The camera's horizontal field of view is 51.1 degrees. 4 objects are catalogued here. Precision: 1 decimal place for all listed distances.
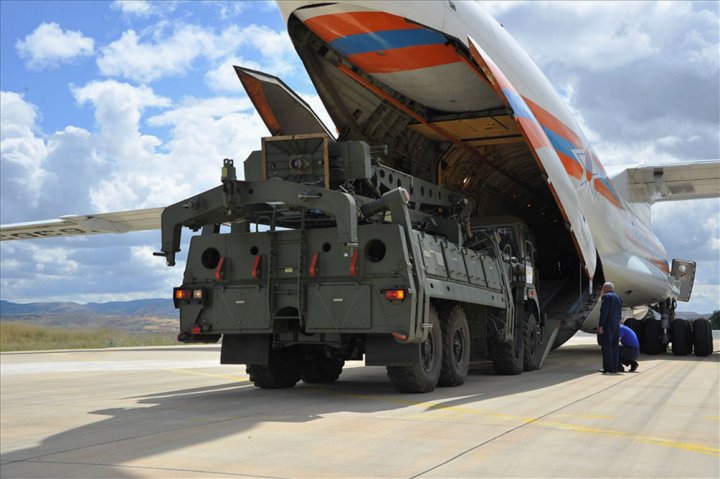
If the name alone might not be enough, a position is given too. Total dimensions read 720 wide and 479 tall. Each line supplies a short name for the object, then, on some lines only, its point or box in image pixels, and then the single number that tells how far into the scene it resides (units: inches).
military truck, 312.5
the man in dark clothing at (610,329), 469.1
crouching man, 489.7
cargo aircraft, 379.9
